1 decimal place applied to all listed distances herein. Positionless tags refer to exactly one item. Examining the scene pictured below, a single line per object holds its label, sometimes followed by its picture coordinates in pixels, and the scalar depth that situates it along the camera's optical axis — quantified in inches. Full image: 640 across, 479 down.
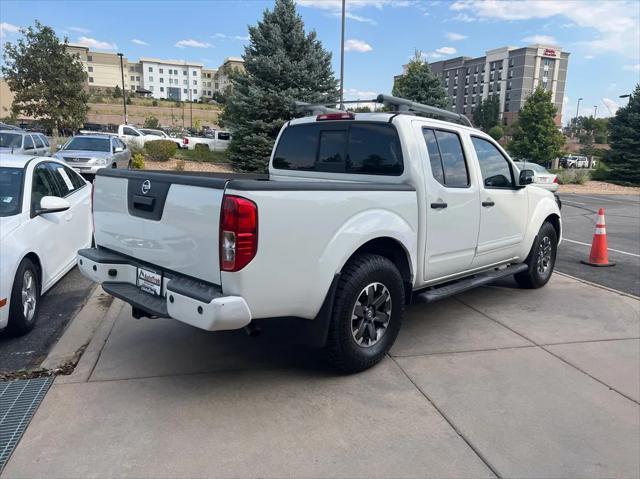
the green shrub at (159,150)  821.9
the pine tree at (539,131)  1259.8
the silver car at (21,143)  578.9
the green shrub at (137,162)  714.2
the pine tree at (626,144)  1127.0
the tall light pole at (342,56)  650.2
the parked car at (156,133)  1321.4
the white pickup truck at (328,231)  120.0
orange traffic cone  307.3
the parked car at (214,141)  1305.4
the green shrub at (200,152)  901.0
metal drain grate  115.3
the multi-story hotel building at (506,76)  4840.1
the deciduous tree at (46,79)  1128.8
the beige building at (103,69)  5068.9
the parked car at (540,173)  737.6
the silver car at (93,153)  560.4
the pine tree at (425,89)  889.5
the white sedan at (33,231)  168.2
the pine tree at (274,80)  719.7
